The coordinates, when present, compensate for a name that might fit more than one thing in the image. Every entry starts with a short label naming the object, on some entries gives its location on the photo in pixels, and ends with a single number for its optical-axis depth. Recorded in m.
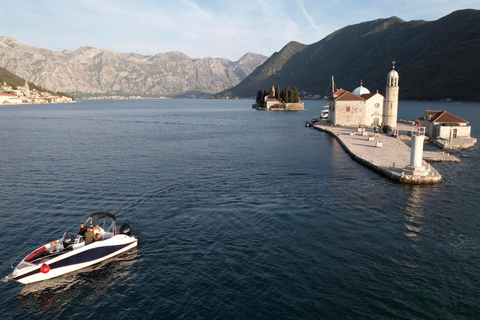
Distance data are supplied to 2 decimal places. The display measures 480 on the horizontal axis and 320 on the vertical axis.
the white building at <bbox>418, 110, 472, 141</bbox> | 72.00
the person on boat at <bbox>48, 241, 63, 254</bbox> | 23.86
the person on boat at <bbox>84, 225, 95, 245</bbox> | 24.80
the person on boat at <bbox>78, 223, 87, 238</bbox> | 25.45
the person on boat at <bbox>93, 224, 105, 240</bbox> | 25.66
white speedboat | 21.86
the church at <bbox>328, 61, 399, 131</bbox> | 82.75
